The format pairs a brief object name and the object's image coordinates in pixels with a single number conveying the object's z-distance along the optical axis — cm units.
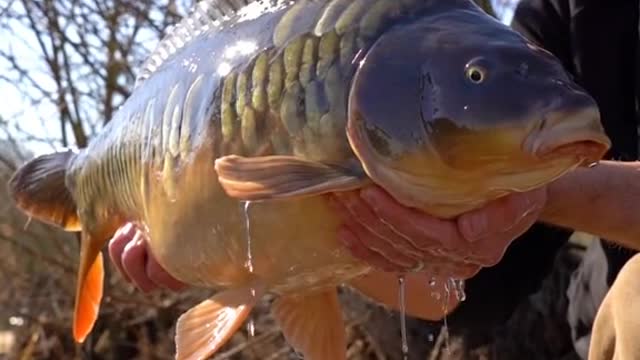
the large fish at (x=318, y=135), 121
